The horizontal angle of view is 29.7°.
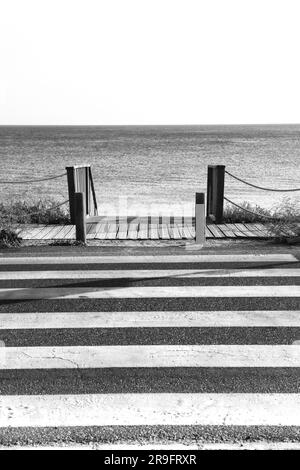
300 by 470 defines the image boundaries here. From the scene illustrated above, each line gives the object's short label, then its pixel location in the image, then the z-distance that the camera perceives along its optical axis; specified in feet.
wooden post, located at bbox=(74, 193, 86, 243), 31.70
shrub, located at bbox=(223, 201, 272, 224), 38.58
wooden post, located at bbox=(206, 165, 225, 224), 37.83
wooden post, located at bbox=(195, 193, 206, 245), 32.44
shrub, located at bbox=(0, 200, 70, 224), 38.50
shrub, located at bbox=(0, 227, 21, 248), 31.43
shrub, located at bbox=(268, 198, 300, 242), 32.58
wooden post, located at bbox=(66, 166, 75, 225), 37.40
